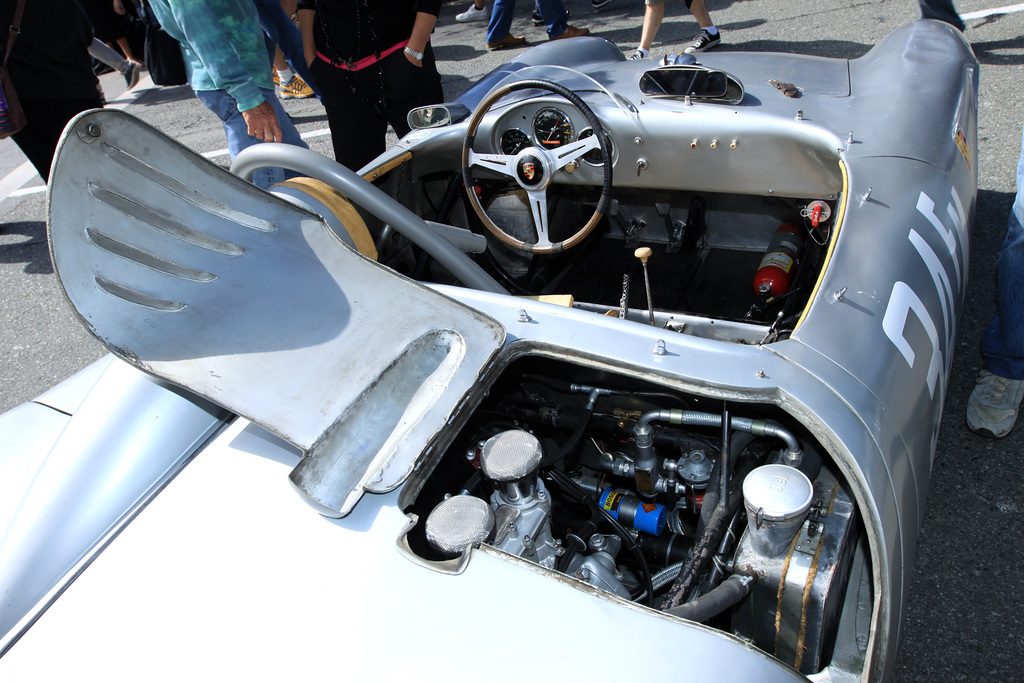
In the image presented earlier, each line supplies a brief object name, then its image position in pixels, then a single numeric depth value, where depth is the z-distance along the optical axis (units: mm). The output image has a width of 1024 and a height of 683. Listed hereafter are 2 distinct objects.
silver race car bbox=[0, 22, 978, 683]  1252
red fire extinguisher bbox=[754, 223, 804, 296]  2461
